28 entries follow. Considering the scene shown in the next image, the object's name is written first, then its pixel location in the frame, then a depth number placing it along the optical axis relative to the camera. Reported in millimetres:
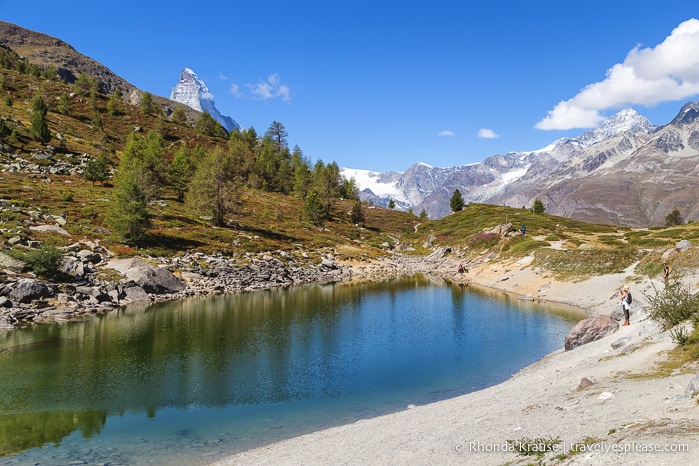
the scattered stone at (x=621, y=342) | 26828
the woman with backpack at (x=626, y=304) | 33781
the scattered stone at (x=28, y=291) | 53656
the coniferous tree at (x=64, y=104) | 169625
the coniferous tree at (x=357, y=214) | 160000
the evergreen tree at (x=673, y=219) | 149988
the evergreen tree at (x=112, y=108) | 187125
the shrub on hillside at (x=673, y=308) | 24062
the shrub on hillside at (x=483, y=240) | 109500
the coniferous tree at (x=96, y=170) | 116000
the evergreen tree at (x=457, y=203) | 189000
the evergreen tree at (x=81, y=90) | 192125
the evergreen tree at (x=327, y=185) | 157375
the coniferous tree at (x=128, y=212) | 80312
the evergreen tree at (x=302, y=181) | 171250
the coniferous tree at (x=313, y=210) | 140750
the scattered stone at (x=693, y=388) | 13706
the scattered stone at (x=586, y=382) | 20125
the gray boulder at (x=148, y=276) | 68125
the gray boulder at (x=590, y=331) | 34312
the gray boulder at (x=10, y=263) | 57906
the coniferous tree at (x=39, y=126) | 129750
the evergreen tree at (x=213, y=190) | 103812
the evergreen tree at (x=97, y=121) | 162000
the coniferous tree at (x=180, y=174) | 129750
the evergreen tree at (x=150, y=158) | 111375
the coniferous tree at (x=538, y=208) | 175250
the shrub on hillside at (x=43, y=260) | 58594
